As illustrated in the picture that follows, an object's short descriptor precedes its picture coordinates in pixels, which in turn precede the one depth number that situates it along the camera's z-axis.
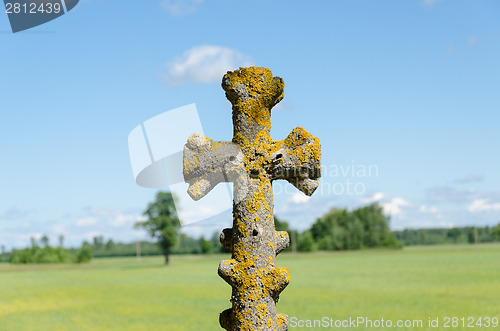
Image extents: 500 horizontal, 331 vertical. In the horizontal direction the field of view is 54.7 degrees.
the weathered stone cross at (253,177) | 3.44
